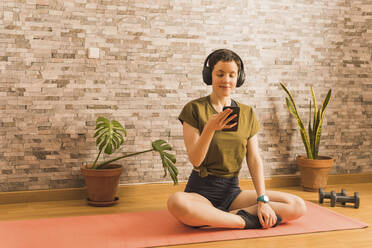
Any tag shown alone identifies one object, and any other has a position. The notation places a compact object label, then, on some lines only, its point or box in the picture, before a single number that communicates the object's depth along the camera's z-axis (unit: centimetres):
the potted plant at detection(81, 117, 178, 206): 264
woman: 203
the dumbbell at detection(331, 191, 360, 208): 265
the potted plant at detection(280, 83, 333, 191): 317
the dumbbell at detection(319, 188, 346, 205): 276
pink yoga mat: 195
